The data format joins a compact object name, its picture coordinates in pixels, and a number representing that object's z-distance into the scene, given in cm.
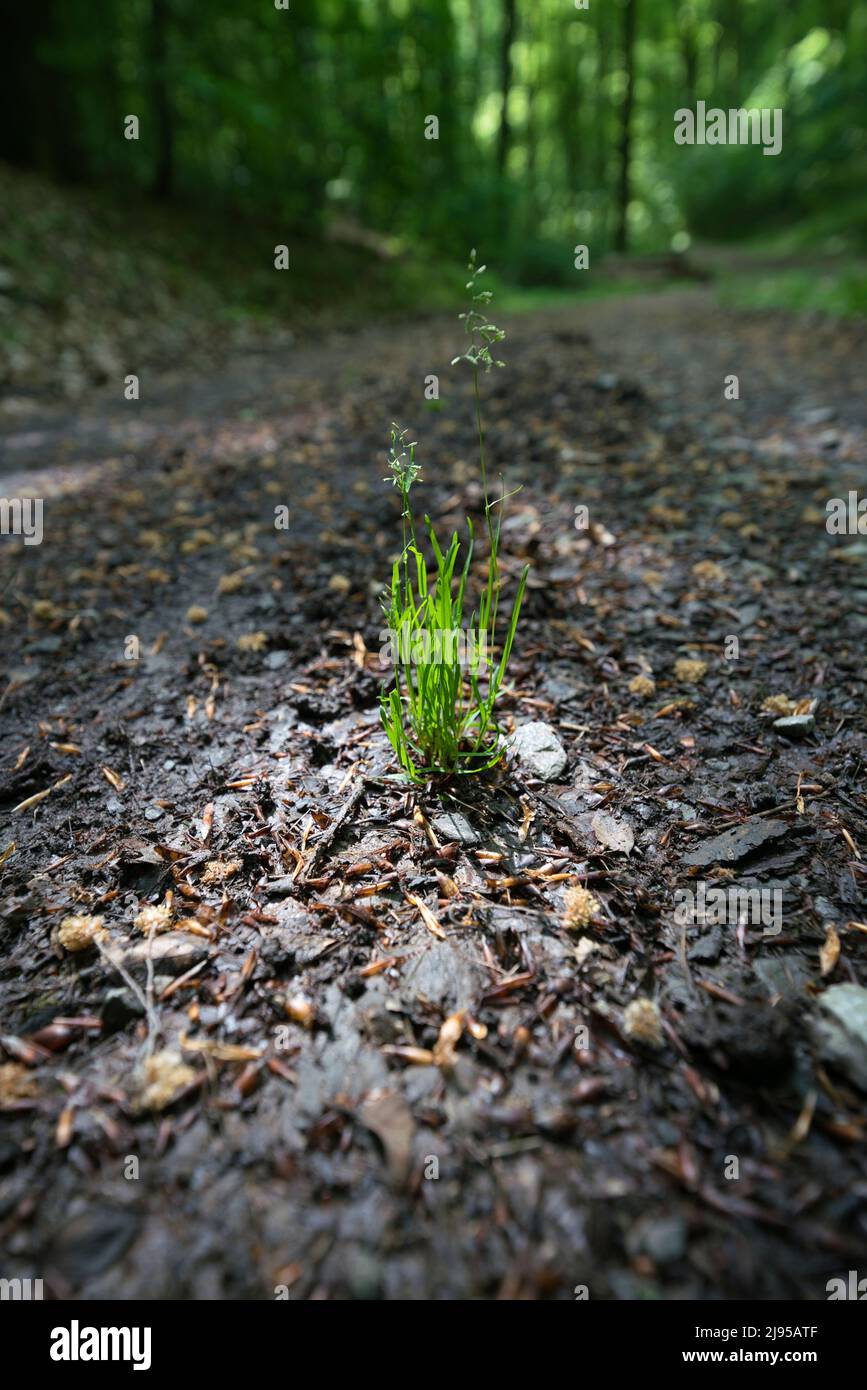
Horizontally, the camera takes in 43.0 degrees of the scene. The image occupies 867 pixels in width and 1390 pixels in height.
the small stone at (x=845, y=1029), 28
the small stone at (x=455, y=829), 35
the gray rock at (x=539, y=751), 38
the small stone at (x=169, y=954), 31
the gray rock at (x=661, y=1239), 26
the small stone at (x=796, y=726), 39
